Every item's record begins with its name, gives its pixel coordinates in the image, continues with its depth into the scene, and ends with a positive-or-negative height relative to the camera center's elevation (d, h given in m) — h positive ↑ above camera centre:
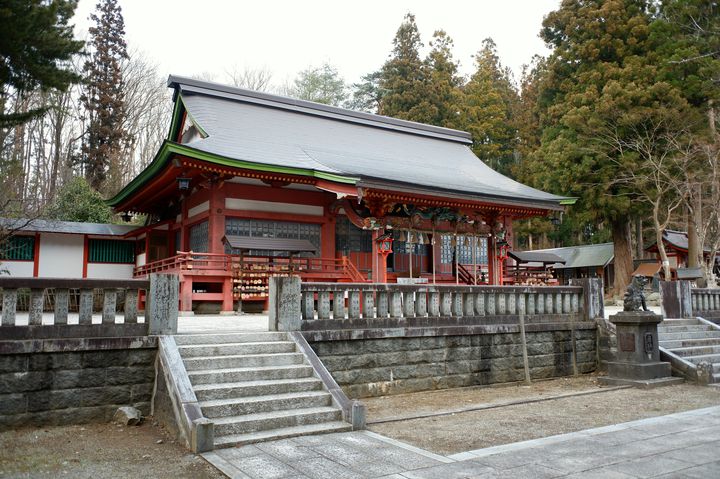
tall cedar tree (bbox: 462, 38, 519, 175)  37.41 +11.39
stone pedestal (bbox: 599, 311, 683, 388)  9.70 -1.19
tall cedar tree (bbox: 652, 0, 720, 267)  21.70 +9.20
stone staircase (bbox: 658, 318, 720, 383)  9.95 -1.21
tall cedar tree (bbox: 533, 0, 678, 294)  23.56 +8.04
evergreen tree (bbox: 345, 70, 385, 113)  43.53 +15.12
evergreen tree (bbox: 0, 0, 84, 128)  8.24 +3.80
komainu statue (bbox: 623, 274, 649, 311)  10.04 -0.14
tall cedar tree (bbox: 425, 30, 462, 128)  36.00 +13.26
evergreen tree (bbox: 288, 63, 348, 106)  42.22 +15.35
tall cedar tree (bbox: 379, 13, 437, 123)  35.28 +13.37
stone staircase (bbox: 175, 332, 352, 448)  6.03 -1.18
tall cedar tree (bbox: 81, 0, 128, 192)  28.48 +9.44
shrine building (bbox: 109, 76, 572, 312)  14.84 +2.55
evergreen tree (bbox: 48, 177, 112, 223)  22.16 +3.38
